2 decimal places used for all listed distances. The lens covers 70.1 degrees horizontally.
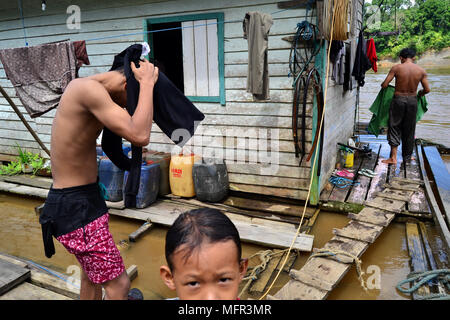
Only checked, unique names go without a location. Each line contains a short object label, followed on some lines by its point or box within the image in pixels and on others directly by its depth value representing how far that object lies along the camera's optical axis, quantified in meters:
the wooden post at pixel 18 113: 4.28
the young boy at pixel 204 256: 1.34
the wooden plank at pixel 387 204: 4.57
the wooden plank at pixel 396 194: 4.89
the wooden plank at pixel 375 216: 4.25
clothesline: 4.56
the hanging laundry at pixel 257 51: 3.96
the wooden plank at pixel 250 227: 4.12
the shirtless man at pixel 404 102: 6.35
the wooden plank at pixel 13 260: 3.61
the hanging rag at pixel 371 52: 7.06
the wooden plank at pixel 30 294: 3.04
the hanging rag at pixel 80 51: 5.06
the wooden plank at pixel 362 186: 5.15
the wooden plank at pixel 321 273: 3.06
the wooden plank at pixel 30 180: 6.30
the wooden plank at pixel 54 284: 3.08
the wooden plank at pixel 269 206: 4.88
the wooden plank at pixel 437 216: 3.91
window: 5.04
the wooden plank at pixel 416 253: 3.18
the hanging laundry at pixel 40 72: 5.09
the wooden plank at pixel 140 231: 4.48
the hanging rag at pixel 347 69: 6.14
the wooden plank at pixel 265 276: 3.40
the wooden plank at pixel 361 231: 3.88
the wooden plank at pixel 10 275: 3.12
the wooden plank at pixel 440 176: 4.88
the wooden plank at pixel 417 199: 4.73
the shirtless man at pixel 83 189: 1.96
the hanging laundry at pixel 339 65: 5.06
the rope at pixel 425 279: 3.16
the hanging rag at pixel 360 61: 6.58
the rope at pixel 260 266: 3.45
